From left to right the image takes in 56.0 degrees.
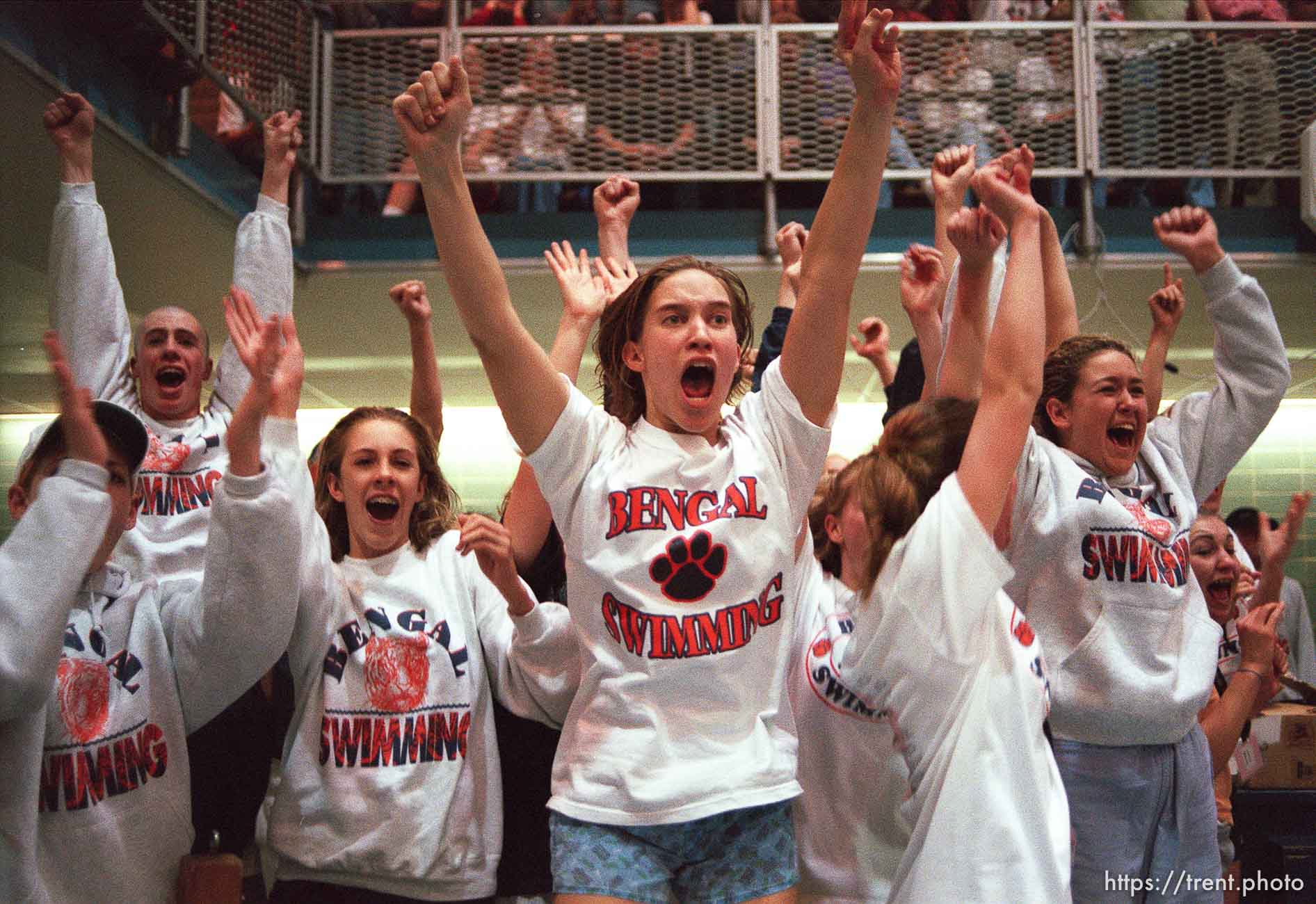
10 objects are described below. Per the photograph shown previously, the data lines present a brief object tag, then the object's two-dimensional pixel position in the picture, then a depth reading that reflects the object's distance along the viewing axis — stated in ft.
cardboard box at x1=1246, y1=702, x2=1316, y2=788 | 10.77
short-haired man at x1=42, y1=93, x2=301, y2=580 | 8.05
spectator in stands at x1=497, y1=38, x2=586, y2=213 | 17.04
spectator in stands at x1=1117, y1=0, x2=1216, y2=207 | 17.44
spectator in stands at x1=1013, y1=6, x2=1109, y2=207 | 17.13
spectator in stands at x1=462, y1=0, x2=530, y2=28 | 18.08
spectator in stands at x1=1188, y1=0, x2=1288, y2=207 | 17.29
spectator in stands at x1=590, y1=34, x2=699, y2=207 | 17.17
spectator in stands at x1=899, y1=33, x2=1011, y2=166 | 17.06
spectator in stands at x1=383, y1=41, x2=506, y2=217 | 16.99
